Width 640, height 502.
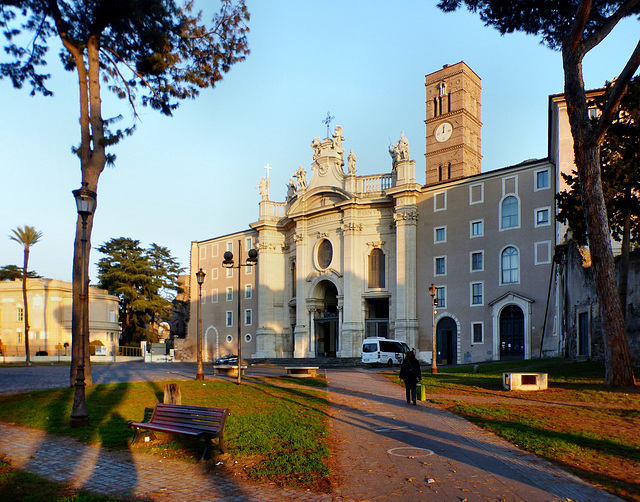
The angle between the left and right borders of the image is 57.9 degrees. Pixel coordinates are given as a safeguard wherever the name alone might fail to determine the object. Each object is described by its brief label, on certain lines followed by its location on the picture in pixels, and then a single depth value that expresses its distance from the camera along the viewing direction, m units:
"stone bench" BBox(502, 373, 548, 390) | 17.56
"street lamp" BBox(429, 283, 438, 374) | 27.73
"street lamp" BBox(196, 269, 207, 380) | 22.27
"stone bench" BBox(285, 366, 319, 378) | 26.59
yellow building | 55.78
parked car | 48.04
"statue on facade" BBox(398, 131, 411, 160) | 45.91
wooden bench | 8.73
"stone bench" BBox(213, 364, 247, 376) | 27.34
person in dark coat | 15.54
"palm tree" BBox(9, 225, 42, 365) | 52.14
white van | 37.31
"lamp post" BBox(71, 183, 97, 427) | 11.48
